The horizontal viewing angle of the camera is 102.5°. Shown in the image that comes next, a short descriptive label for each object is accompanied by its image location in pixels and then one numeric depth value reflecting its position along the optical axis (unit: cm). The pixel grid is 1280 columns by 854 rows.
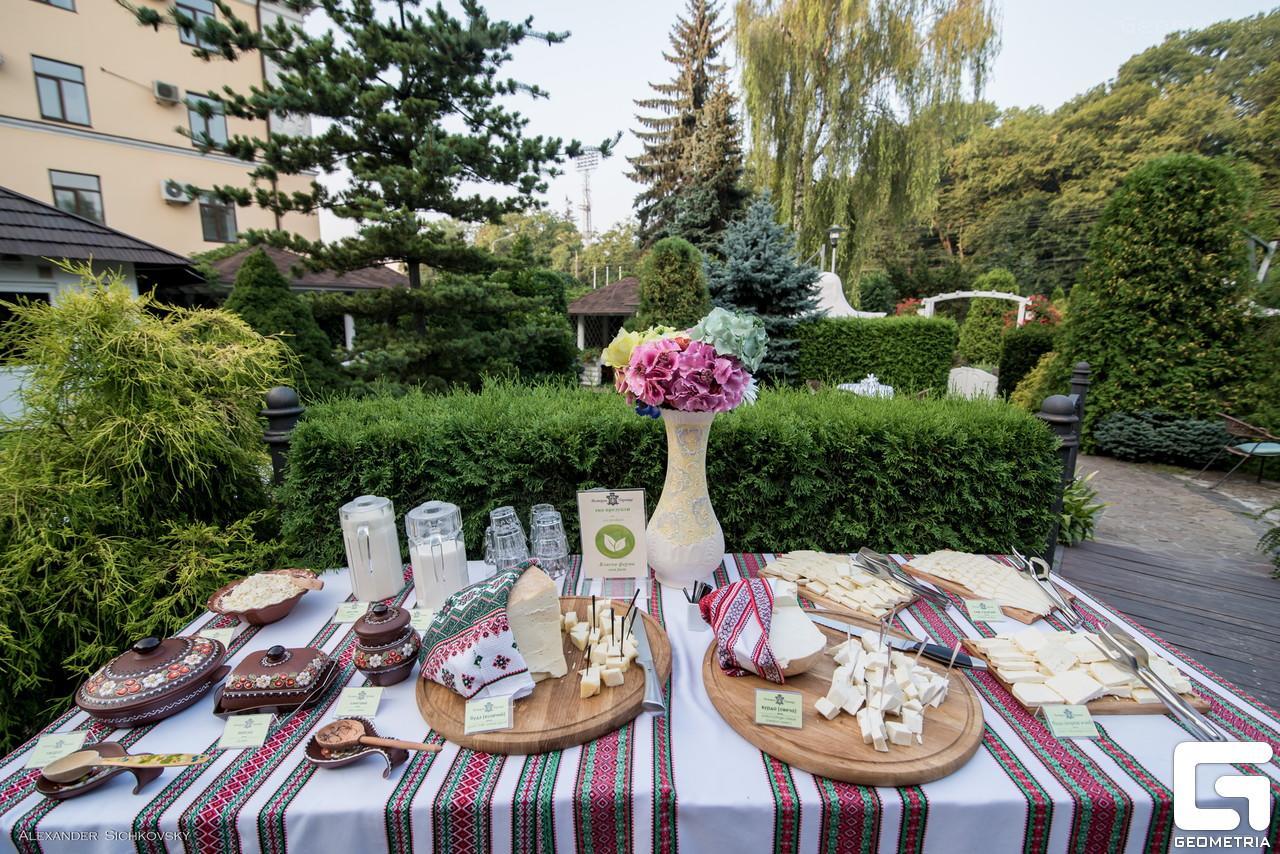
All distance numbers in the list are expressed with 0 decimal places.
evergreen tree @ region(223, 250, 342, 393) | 464
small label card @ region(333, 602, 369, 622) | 137
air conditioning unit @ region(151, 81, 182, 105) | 1095
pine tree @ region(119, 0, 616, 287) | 435
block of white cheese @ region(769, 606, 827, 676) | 106
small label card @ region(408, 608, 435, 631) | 132
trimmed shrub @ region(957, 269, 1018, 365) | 1254
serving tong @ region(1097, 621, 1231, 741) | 93
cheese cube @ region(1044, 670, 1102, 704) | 101
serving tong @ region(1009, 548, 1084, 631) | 133
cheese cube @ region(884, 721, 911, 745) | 91
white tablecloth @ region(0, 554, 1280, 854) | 82
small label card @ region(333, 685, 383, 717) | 102
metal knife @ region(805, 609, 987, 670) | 113
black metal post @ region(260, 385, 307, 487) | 174
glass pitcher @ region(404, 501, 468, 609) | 139
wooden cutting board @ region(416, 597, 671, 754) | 94
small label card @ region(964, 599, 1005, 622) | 133
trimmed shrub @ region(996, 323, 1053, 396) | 891
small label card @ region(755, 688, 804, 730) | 96
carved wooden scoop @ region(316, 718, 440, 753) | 92
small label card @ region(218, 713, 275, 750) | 96
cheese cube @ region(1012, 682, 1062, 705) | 101
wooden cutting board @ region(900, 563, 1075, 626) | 133
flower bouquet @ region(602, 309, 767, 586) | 133
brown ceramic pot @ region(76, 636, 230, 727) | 97
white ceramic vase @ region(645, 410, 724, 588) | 145
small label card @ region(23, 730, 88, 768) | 91
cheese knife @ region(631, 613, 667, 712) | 101
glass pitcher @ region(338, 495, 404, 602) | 142
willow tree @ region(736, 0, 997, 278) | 908
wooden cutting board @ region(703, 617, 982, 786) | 87
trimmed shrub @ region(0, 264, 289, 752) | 136
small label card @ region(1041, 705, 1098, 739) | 96
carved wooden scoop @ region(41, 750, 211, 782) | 85
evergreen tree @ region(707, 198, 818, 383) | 739
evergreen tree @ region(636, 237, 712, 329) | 707
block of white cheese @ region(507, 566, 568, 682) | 105
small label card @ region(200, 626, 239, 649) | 126
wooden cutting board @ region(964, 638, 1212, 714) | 101
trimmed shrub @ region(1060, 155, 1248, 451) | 565
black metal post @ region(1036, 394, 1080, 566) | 182
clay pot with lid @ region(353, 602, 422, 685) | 108
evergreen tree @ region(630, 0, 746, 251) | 1326
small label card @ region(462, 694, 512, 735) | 95
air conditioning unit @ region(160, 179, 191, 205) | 1087
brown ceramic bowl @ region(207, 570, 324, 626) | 132
